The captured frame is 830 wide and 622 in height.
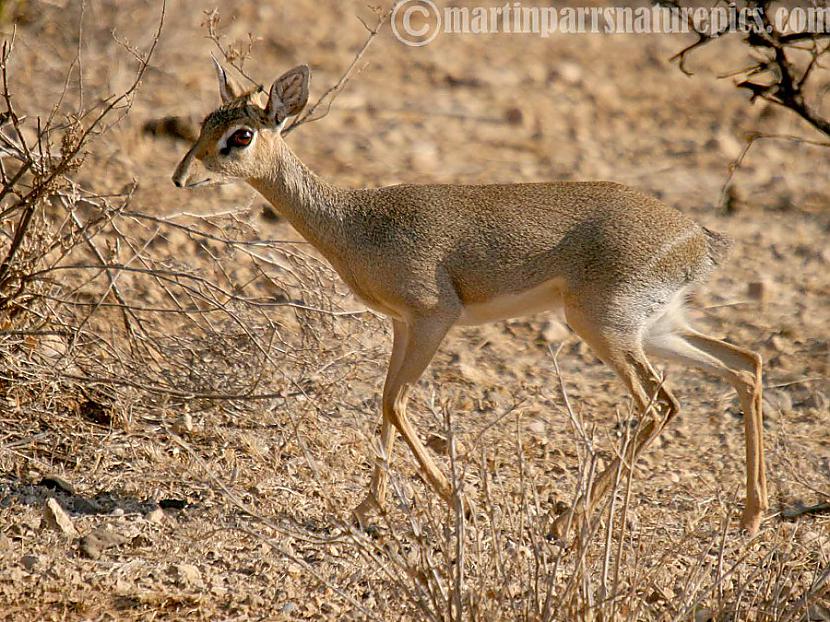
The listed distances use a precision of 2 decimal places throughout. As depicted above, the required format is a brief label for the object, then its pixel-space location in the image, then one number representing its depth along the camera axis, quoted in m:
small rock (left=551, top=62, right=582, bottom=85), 23.55
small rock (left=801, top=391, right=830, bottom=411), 13.24
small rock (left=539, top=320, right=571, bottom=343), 14.90
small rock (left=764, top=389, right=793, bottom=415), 13.20
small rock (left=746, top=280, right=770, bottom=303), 15.92
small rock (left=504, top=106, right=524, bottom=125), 21.72
